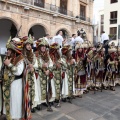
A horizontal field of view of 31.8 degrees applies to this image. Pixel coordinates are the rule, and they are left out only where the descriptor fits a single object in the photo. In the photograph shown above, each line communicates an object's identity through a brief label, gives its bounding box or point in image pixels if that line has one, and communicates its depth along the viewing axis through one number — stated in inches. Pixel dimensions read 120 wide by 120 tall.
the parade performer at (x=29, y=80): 161.6
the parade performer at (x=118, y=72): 342.6
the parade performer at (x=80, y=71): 262.1
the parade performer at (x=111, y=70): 312.3
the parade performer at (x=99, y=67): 296.7
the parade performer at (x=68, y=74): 233.5
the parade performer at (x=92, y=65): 273.5
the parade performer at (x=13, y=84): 158.4
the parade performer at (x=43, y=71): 200.4
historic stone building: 654.5
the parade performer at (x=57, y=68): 218.8
